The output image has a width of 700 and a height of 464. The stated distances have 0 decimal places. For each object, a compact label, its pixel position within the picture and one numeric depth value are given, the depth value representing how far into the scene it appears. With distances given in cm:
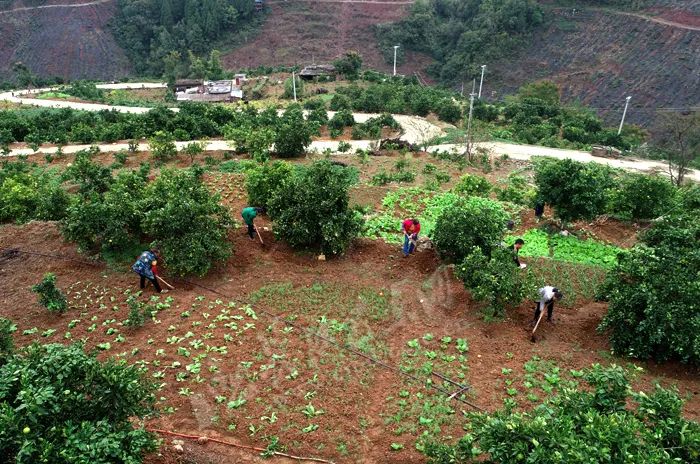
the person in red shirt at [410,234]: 1228
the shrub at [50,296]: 988
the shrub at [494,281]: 984
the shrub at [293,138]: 2036
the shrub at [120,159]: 1996
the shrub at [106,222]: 1162
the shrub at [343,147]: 2389
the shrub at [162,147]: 2017
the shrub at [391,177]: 1792
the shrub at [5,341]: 723
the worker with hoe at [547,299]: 946
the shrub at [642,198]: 1472
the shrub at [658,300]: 851
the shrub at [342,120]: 2995
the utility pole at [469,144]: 2502
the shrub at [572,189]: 1344
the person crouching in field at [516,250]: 1105
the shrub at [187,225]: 1094
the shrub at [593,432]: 506
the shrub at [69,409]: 520
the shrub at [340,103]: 3847
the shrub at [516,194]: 1697
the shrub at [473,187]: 1747
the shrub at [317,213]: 1201
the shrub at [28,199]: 1374
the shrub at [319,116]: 3067
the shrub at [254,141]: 2012
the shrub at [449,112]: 3706
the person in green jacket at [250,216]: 1241
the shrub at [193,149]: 2031
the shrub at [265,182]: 1395
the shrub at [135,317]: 953
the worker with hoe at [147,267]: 1050
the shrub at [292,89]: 4563
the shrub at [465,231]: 1145
